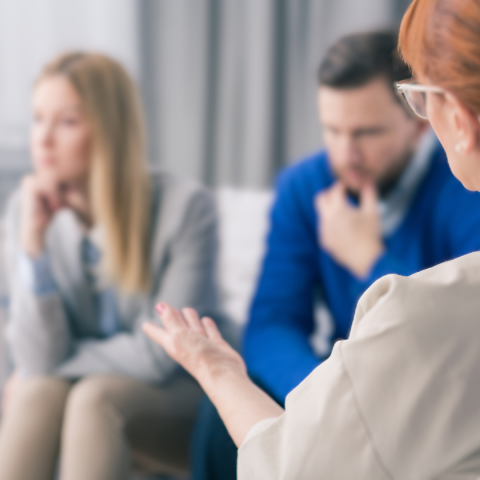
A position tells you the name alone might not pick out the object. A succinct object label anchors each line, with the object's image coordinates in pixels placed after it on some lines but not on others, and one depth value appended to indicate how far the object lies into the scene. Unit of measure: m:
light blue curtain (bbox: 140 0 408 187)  3.50
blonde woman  2.72
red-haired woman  1.83
